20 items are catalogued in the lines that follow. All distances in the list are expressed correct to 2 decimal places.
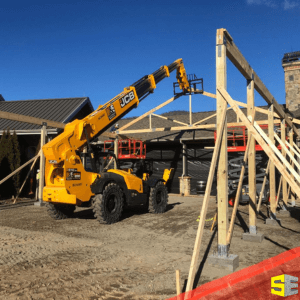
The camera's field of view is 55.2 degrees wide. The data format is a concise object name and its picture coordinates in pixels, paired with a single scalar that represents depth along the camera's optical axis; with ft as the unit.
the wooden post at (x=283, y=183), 31.76
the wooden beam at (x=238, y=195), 16.12
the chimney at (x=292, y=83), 55.93
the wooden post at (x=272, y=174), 25.84
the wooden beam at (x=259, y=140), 11.66
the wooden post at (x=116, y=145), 50.27
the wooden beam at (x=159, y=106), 49.43
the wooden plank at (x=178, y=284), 8.91
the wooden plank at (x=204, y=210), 10.96
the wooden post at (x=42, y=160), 37.16
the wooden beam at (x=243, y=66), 16.70
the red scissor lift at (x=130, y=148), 51.84
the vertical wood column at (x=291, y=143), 36.58
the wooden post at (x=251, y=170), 20.52
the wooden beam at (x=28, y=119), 29.30
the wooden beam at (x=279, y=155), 13.31
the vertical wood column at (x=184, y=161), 56.20
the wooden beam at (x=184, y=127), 43.34
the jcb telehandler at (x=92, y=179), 25.89
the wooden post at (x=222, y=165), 15.30
